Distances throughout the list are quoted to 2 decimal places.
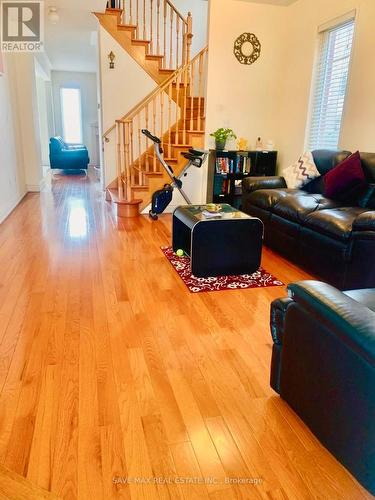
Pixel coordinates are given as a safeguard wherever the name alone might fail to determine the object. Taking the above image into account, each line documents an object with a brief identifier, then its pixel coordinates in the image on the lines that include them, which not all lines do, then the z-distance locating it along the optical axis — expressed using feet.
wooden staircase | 16.53
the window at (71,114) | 36.19
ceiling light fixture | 17.48
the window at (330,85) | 13.50
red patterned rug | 9.29
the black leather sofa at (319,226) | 8.55
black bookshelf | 16.56
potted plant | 16.43
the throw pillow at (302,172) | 12.90
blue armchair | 30.48
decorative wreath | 16.34
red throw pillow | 10.69
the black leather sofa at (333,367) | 3.71
